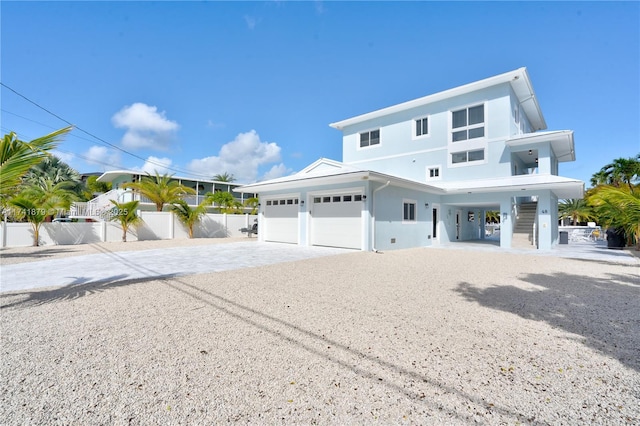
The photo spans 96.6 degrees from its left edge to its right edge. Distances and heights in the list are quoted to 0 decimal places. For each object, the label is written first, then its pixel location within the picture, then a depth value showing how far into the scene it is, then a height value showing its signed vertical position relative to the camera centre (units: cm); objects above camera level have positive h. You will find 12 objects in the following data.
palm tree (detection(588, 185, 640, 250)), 835 +46
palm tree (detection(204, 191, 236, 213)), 2594 +165
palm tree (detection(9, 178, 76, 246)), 1287 +61
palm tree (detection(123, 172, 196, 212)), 2030 +202
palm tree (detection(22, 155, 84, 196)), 2386 +397
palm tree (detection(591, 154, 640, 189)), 2603 +471
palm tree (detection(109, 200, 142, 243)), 1627 +14
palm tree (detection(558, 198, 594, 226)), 3538 +129
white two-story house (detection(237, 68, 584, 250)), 1309 +177
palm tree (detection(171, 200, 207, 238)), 1909 +33
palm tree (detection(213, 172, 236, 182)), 4411 +647
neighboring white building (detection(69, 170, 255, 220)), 2023 +200
